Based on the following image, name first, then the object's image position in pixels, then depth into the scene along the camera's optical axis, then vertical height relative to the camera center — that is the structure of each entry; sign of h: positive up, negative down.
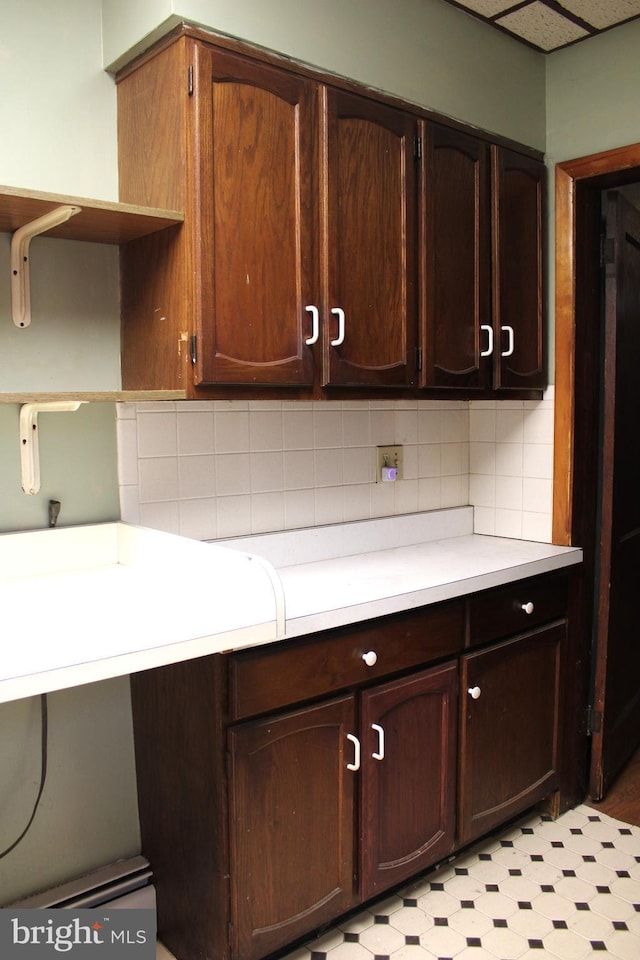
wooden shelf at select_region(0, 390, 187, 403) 1.47 +0.05
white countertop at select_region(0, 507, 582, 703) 1.28 -0.36
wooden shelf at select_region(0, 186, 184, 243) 1.52 +0.44
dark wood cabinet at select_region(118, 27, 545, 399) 1.71 +0.46
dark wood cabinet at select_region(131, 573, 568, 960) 1.67 -0.83
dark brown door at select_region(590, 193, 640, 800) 2.54 -0.26
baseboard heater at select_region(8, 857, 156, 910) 1.86 -1.14
